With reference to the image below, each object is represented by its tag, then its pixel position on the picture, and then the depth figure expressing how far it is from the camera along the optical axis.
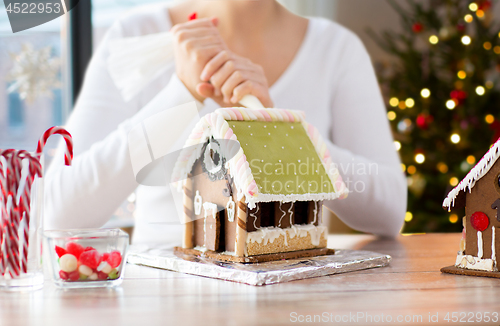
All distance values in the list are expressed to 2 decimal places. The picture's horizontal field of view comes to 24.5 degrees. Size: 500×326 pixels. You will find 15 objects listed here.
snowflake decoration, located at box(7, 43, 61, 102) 2.96
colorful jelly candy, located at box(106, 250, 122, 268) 1.28
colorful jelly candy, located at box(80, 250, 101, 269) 1.27
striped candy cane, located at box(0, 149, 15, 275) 1.25
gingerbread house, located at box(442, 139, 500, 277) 1.31
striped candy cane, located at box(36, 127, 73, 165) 1.30
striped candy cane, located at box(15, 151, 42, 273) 1.26
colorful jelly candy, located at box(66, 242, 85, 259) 1.27
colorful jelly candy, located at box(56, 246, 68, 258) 1.27
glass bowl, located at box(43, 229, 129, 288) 1.27
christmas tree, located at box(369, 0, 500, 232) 3.19
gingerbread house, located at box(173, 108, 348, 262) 1.35
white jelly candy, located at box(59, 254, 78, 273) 1.26
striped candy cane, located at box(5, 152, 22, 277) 1.25
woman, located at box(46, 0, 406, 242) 1.62
